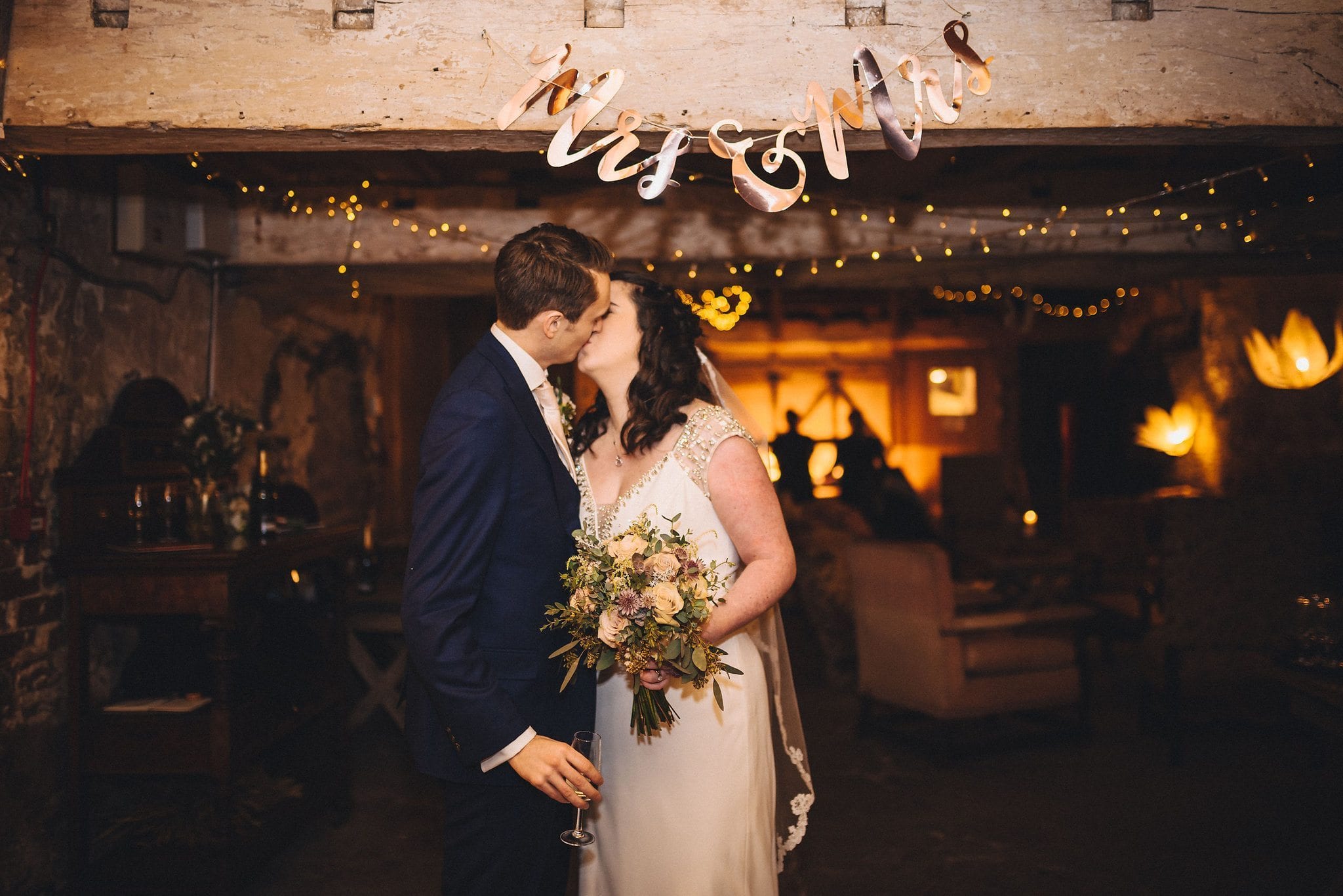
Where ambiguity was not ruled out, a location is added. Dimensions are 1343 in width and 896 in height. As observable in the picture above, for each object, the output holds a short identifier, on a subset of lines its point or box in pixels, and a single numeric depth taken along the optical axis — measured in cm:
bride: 208
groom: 167
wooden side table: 283
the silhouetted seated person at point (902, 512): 592
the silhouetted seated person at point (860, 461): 766
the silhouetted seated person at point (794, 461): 884
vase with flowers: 312
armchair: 414
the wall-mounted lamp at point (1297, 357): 561
